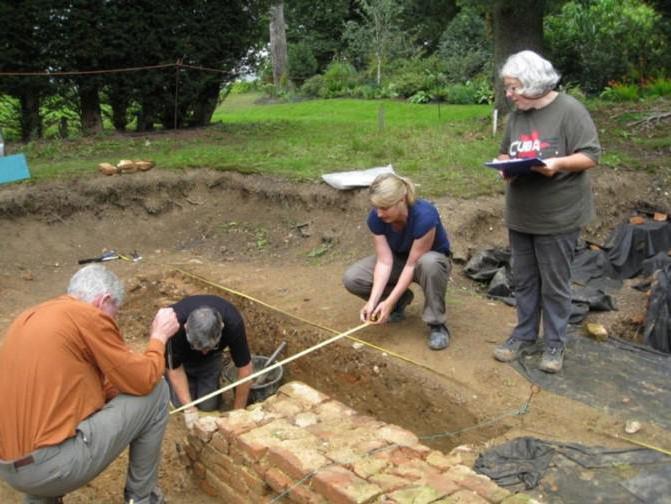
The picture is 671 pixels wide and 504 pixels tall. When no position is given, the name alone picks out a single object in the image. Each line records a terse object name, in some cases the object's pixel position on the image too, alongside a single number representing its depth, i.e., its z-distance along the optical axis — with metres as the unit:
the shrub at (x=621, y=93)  12.56
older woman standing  3.84
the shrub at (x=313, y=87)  20.38
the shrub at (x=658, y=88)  12.29
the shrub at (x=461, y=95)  16.39
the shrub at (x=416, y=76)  17.91
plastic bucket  5.17
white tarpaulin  7.45
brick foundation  3.05
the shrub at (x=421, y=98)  16.86
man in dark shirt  4.34
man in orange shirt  3.00
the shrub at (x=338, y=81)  19.71
